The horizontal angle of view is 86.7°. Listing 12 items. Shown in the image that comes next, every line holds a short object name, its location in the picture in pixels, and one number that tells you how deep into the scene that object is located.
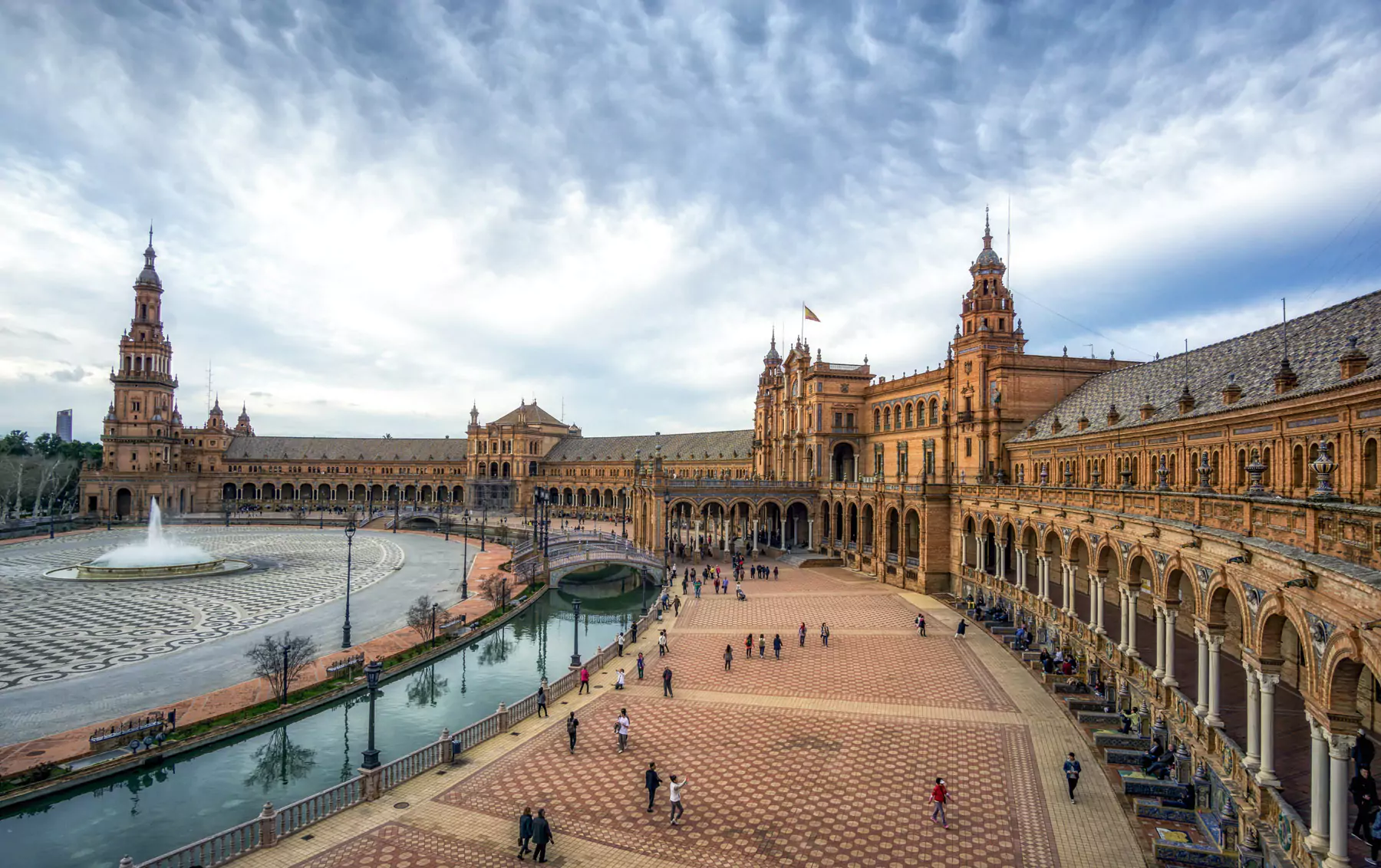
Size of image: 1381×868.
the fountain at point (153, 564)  54.41
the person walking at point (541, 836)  15.26
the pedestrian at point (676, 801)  16.97
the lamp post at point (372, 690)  19.77
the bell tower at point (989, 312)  50.53
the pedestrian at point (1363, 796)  12.78
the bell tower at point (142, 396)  104.31
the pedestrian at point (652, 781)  17.66
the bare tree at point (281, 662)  27.39
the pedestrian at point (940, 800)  16.80
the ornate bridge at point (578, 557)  56.62
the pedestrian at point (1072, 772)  17.81
